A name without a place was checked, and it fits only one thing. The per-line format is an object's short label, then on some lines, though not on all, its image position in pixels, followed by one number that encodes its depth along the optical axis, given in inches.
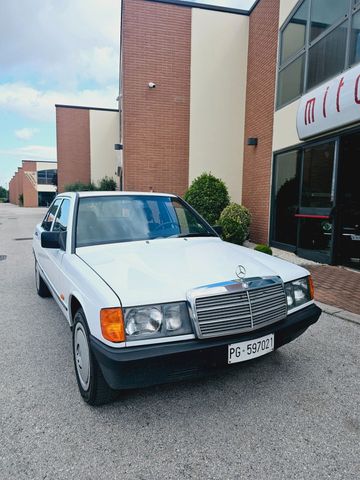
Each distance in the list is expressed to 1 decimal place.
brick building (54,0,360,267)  261.0
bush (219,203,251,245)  337.1
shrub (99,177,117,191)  863.1
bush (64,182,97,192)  970.1
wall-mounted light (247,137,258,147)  397.7
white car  81.0
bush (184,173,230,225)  387.2
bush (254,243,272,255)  258.0
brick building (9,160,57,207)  1941.4
